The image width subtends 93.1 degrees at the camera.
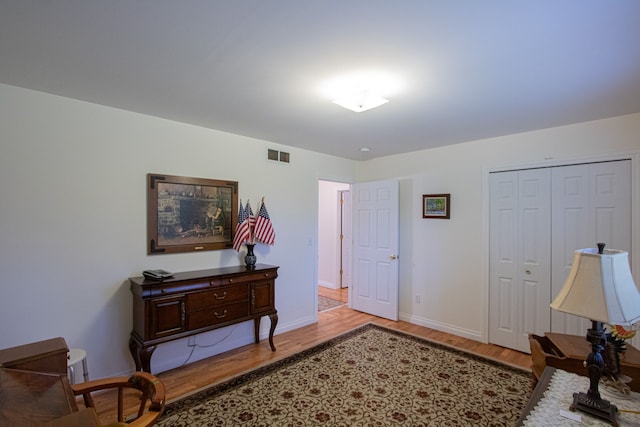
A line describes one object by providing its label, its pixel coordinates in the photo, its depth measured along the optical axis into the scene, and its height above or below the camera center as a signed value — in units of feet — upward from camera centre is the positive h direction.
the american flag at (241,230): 11.24 -0.62
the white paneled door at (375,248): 14.79 -1.73
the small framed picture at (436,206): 13.17 +0.40
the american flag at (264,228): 11.86 -0.57
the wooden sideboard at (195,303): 8.48 -2.83
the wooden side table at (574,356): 5.33 -3.03
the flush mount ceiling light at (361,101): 7.58 +2.88
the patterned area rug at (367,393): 7.39 -4.99
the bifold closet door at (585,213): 9.42 +0.08
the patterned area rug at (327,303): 16.75 -5.17
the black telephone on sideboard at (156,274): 8.77 -1.80
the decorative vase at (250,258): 11.29 -1.67
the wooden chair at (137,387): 4.39 -2.77
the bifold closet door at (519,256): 10.85 -1.53
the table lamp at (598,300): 3.94 -1.14
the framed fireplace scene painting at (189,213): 9.68 +0.01
